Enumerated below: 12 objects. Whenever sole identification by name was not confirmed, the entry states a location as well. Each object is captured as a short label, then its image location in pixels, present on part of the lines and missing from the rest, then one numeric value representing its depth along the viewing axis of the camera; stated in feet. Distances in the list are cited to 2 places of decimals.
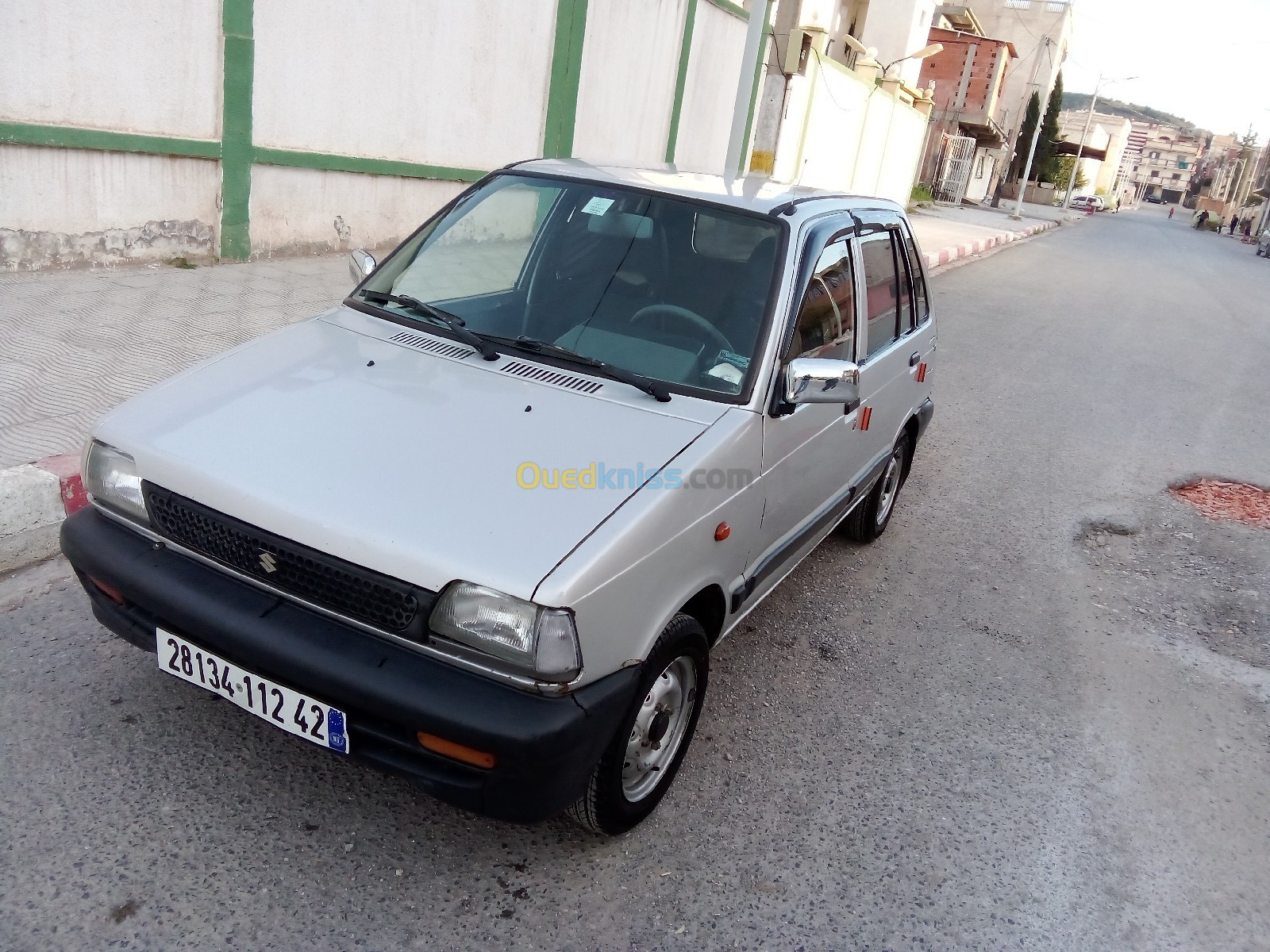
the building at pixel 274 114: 21.58
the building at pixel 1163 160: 555.69
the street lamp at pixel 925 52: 72.97
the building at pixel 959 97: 136.67
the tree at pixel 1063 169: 226.99
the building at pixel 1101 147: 314.14
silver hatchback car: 7.18
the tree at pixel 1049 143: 207.82
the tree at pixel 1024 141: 194.59
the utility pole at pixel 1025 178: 127.94
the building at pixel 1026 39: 198.90
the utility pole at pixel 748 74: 30.09
